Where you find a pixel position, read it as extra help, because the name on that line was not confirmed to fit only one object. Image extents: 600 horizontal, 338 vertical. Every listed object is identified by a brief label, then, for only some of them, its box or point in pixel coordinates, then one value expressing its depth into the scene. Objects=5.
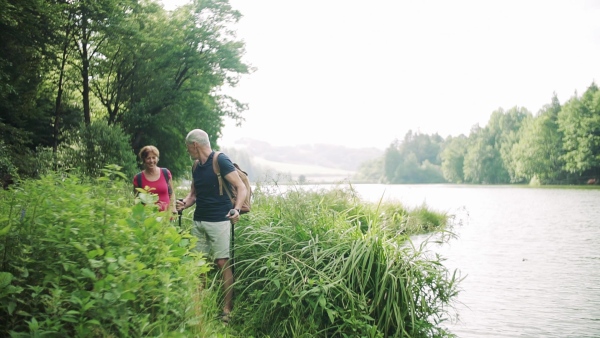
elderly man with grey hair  5.09
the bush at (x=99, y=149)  19.94
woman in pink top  6.00
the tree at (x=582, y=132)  67.12
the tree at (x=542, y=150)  75.62
